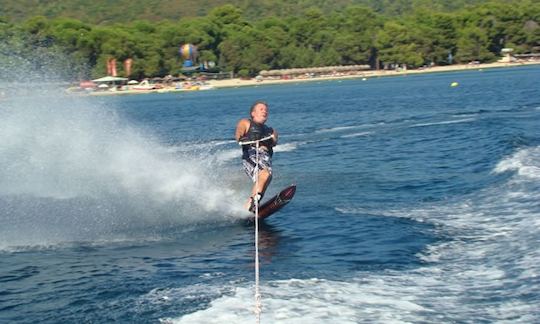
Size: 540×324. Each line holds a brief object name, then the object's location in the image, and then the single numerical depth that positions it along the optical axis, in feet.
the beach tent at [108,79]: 344.69
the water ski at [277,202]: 38.75
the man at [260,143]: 36.86
